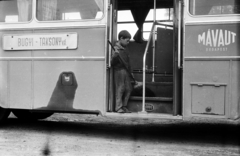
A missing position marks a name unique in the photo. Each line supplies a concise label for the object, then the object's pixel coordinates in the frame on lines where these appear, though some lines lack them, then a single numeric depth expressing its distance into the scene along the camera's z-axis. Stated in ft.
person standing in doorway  20.84
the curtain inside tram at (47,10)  21.75
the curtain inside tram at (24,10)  22.04
